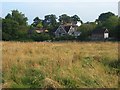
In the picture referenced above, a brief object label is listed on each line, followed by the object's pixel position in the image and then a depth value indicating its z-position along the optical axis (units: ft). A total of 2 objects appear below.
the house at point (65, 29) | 233.47
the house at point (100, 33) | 176.85
